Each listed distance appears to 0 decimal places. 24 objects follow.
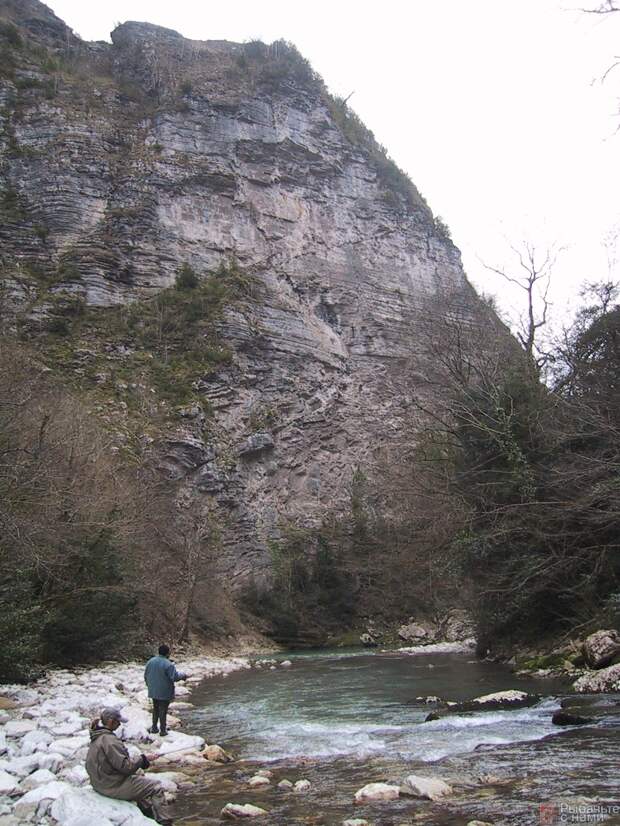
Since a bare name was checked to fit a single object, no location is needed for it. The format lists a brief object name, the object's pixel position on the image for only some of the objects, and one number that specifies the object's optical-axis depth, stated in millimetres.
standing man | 9273
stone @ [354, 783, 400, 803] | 5805
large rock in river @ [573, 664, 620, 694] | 10411
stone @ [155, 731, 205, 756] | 8336
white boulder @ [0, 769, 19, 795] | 5637
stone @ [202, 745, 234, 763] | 7891
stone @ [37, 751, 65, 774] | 6652
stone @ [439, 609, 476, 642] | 33656
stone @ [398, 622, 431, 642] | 38031
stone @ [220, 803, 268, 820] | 5574
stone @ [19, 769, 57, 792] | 5836
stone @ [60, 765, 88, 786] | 6299
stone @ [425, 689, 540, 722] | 9914
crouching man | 5113
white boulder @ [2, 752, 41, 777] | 6309
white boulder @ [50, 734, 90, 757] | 7375
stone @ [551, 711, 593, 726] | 8163
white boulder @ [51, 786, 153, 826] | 4832
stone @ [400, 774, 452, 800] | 5711
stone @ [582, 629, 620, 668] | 11797
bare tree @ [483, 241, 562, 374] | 19469
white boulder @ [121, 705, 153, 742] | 8742
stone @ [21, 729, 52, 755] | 7278
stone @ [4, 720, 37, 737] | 8062
